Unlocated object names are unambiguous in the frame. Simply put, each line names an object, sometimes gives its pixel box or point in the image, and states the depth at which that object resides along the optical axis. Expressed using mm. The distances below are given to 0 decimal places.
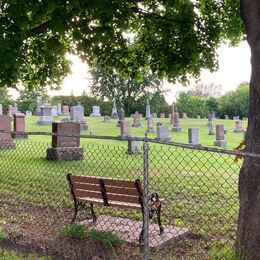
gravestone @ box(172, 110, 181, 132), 25390
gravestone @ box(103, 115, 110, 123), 31482
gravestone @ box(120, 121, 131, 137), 16385
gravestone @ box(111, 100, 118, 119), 36971
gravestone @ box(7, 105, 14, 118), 31015
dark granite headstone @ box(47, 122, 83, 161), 11592
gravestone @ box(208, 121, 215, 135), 24005
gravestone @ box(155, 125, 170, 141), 17728
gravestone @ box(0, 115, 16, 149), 12778
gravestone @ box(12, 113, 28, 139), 15607
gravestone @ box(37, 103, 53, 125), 25362
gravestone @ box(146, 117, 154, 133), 23124
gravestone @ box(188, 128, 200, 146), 16762
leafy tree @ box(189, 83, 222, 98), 70348
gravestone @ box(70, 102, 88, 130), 23262
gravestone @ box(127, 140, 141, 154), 13461
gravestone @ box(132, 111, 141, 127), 28573
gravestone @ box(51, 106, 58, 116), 34278
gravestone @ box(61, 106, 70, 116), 36409
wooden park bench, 4721
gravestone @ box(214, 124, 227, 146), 17540
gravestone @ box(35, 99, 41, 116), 35499
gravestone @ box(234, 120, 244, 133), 26687
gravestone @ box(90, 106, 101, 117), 39180
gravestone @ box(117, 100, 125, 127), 26100
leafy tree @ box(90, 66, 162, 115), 35092
